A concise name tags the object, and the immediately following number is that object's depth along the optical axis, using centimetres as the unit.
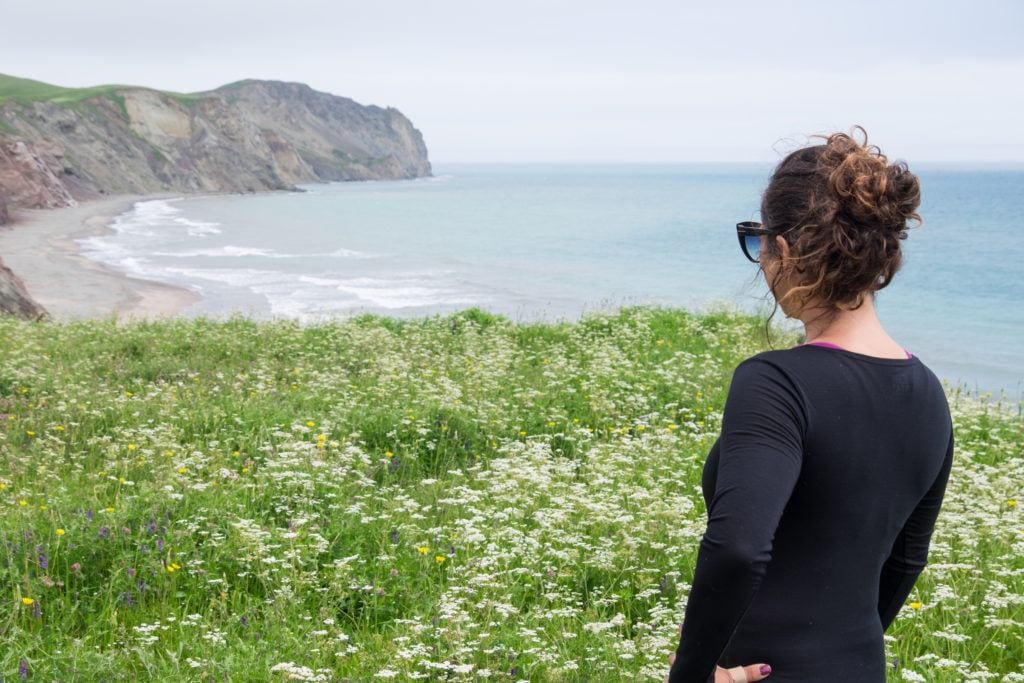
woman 182
